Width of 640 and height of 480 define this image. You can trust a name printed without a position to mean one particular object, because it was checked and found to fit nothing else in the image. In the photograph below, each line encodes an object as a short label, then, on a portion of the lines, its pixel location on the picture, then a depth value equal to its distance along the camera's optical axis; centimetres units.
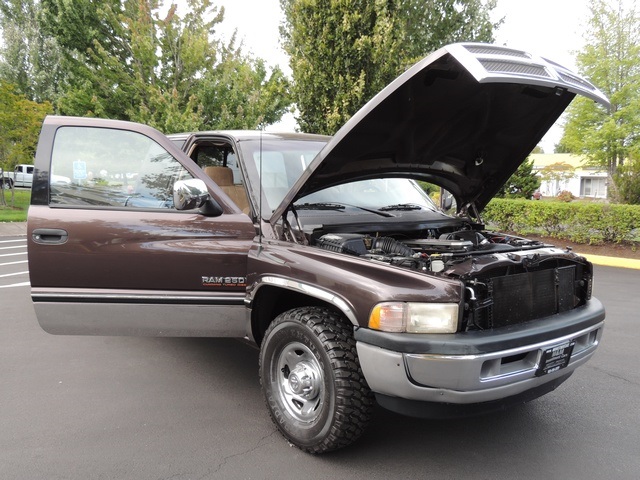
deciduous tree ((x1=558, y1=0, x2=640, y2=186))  1873
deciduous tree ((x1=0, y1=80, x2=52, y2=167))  1783
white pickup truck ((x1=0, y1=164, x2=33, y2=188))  3675
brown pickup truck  246
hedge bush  1102
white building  4884
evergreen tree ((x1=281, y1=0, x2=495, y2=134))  1141
